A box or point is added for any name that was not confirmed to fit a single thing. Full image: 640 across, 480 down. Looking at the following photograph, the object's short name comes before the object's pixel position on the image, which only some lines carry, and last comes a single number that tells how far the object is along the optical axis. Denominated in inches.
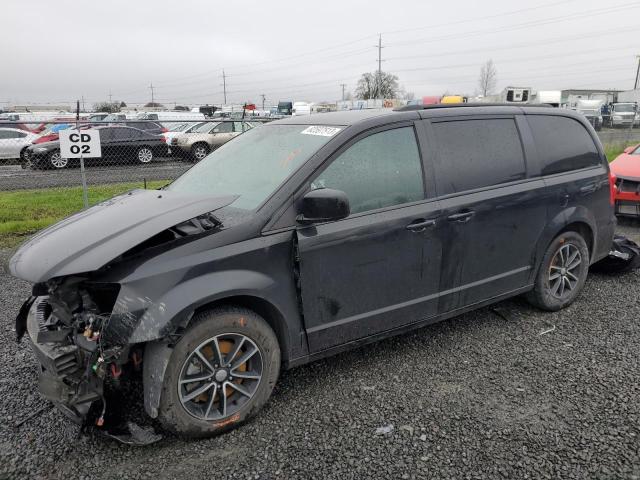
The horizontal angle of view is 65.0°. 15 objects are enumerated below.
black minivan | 103.3
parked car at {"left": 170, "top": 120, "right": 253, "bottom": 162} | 730.2
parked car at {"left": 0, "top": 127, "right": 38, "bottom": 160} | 702.5
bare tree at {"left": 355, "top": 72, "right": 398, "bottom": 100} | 2916.6
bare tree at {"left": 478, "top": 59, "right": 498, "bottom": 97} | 2908.5
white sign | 274.1
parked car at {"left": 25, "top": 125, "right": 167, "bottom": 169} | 684.1
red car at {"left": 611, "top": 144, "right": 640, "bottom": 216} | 298.4
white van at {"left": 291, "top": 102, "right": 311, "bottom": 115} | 1656.0
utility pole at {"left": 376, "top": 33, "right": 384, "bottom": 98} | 2651.3
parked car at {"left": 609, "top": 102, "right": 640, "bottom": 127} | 977.5
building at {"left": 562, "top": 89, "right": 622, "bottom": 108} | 1397.4
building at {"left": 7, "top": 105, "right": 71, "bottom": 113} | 2420.3
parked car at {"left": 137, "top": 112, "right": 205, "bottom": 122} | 1246.0
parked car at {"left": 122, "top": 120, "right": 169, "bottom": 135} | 781.4
